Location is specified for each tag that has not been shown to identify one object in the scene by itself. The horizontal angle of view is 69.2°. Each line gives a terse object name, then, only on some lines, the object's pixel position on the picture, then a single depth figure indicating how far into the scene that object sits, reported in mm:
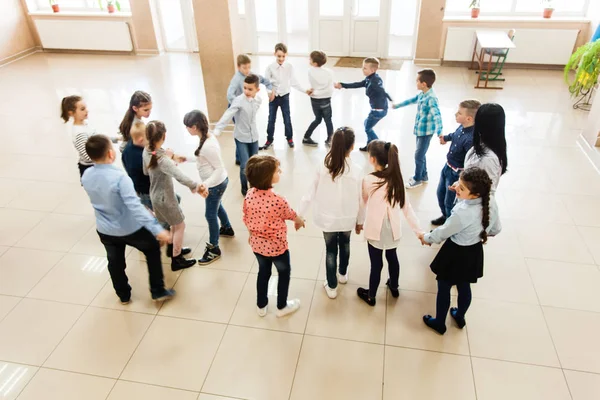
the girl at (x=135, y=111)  3475
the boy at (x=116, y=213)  2752
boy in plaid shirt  4078
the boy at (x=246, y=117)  4004
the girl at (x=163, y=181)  3057
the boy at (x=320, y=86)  5066
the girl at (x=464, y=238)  2525
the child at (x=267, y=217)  2607
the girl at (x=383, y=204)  2707
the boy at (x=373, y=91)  4779
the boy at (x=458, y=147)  3367
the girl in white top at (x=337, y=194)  2770
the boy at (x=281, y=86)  5227
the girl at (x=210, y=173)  3246
